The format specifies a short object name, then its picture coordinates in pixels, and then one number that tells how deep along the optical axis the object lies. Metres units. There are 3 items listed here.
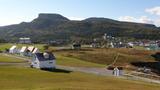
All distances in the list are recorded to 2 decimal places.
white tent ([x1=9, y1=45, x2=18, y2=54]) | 167.18
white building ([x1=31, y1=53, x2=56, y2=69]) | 104.91
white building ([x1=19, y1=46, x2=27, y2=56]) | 153.38
